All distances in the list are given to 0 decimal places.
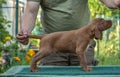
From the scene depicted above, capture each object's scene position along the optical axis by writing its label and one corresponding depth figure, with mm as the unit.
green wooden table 2643
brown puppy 2795
